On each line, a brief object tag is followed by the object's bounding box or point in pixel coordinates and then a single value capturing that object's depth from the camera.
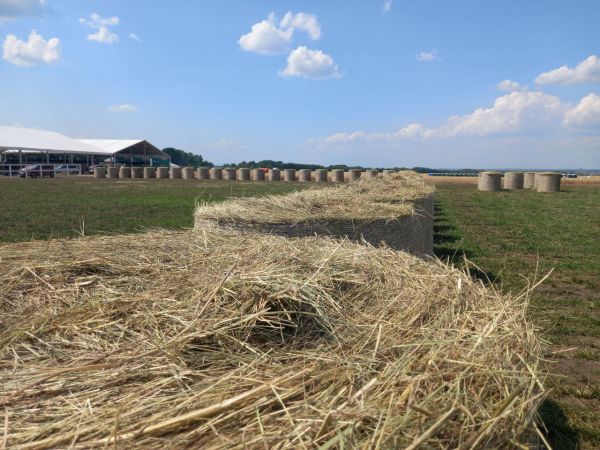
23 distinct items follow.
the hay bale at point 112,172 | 50.79
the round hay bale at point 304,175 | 50.25
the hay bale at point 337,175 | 48.47
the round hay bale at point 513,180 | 39.50
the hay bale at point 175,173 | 52.62
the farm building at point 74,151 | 64.06
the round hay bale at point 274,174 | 51.60
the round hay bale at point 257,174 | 52.22
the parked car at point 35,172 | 45.12
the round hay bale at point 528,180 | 40.61
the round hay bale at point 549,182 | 35.41
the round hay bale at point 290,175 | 50.88
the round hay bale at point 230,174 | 52.69
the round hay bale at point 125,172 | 50.84
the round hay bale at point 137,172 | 51.81
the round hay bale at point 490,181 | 36.88
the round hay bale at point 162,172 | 51.44
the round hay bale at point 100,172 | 49.67
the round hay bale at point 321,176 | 49.53
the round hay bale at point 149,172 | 51.54
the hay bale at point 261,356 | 1.70
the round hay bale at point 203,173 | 52.54
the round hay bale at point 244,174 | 51.93
